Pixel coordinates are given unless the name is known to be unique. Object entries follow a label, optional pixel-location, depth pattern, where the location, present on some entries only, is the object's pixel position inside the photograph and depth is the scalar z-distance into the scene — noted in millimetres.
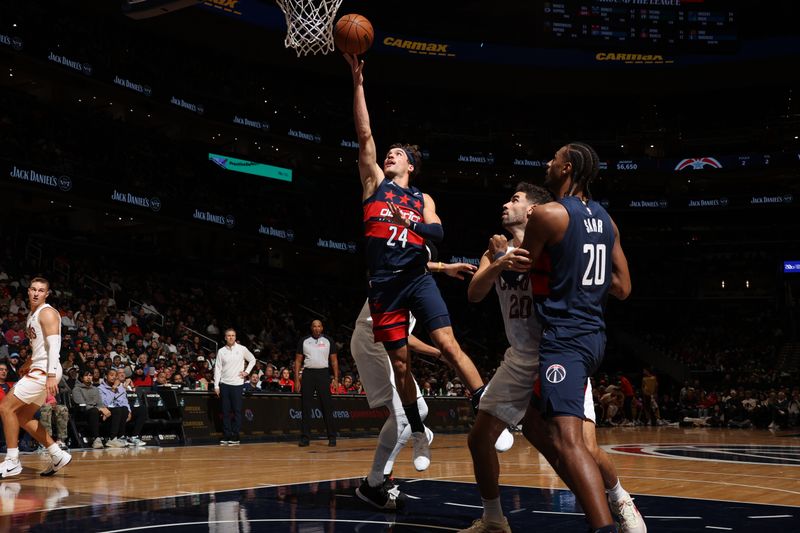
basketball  6207
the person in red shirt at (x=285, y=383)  17766
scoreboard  26016
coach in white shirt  13914
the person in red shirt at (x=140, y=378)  16420
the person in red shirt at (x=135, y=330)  20500
